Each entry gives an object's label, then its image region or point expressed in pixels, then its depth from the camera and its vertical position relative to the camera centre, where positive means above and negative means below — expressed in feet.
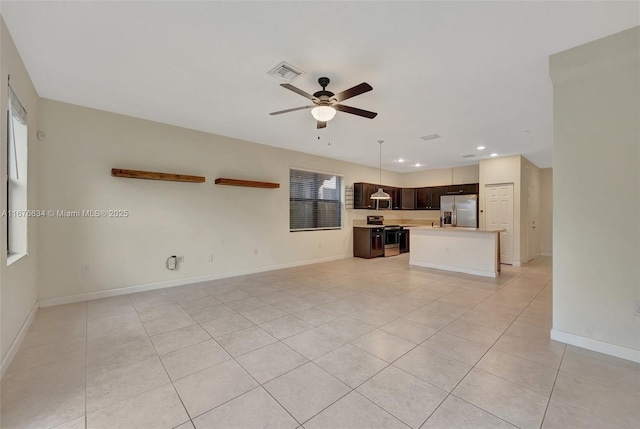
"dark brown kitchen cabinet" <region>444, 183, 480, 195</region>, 25.36 +2.17
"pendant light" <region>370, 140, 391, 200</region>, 20.85 +1.22
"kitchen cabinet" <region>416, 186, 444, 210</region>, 28.19 +1.49
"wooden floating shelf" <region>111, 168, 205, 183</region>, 12.87 +1.94
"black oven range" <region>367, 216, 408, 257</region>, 26.11 -2.54
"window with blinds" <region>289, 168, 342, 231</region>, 21.43 +0.99
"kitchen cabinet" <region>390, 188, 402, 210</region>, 29.84 +1.50
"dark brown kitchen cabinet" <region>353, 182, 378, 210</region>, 25.71 +1.60
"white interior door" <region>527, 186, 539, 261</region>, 23.32 -1.41
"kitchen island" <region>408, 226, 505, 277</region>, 17.63 -2.83
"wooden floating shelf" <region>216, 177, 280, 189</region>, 16.21 +1.87
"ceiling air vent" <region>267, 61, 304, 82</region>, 8.81 +4.88
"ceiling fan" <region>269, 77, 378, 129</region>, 9.11 +3.95
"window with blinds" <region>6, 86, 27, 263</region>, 8.91 +1.19
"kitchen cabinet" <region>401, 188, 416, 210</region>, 30.27 +1.42
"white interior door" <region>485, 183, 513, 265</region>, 21.91 -0.21
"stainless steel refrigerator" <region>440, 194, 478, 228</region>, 24.63 +0.07
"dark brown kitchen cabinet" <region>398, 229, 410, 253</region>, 28.25 -3.17
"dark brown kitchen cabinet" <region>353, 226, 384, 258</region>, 24.76 -2.95
